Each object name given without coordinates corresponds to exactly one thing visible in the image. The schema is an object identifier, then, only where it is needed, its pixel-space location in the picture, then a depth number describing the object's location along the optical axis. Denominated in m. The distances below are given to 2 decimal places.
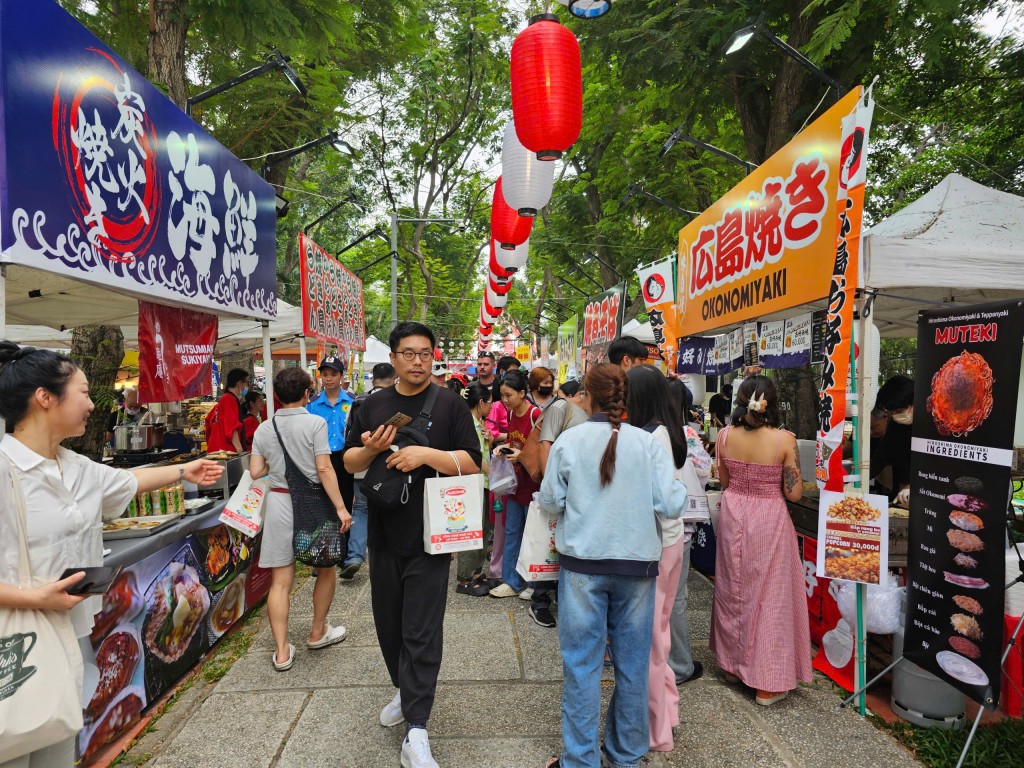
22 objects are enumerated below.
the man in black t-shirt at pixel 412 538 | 2.77
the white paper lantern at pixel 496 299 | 11.95
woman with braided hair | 2.52
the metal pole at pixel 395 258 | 17.59
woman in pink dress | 3.40
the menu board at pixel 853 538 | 3.27
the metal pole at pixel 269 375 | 5.16
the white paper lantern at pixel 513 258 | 8.27
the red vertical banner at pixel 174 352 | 4.20
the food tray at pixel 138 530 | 3.37
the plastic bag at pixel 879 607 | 3.45
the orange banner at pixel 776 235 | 3.96
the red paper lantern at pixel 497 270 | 9.10
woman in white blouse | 1.78
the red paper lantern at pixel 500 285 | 10.73
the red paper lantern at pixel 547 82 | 4.24
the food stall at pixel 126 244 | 2.62
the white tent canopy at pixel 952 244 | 3.51
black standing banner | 2.85
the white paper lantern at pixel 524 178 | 5.42
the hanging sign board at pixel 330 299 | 7.74
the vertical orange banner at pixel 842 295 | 3.28
